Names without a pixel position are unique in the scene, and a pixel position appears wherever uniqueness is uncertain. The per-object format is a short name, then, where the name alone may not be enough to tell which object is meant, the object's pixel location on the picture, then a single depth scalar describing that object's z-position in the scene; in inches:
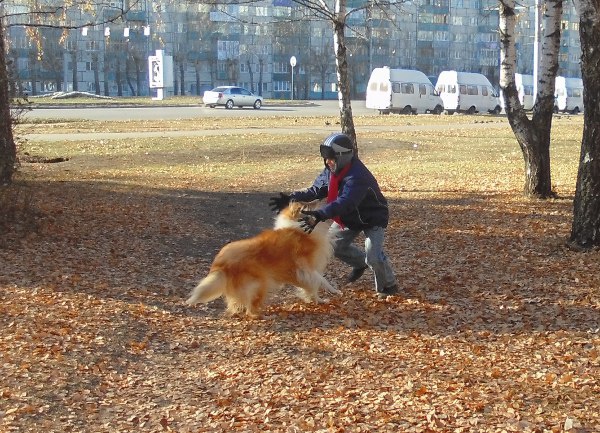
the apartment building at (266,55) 3024.1
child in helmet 291.7
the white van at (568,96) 2458.3
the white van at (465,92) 2167.8
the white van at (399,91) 2039.9
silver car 2127.2
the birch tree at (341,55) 672.4
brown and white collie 280.5
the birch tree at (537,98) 530.3
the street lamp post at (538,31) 1278.3
